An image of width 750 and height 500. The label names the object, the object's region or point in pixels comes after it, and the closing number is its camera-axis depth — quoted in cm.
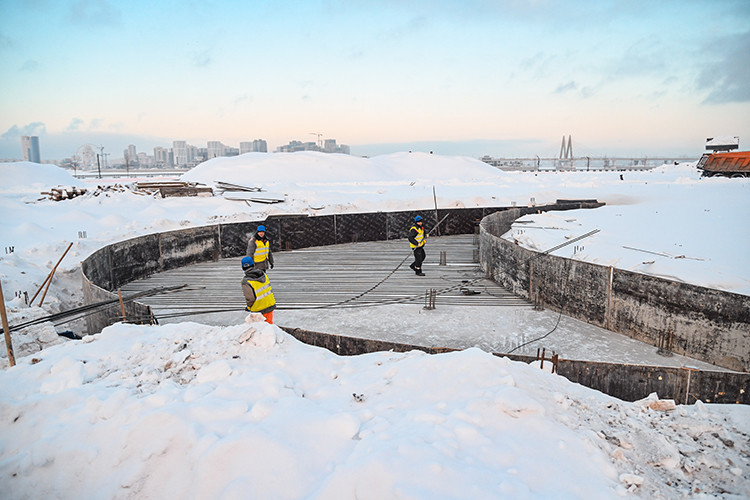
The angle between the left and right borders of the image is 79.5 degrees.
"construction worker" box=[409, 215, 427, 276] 1139
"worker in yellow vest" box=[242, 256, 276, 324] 658
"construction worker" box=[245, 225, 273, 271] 899
